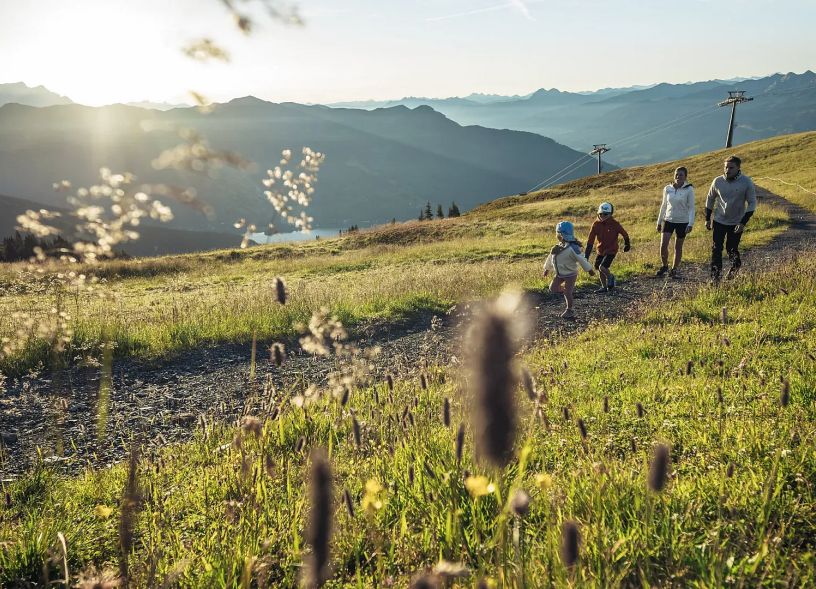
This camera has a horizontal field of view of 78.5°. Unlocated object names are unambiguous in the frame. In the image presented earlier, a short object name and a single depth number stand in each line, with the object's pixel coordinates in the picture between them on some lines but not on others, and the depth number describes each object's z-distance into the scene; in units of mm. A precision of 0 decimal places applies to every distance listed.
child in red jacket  14211
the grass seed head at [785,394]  2432
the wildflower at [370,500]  2133
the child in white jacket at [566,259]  11758
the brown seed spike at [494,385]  1269
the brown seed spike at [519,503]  1396
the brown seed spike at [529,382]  2481
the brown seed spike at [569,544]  1367
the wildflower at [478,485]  1814
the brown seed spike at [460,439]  2000
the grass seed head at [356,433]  2740
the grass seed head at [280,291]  2963
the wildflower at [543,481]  2266
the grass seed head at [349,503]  2026
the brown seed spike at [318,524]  1264
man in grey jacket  11898
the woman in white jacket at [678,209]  14359
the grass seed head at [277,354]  2930
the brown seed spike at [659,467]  1629
